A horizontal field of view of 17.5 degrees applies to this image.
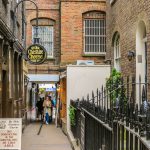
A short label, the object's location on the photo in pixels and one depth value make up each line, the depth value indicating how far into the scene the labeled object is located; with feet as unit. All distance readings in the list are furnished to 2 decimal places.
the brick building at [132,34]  44.59
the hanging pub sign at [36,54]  67.56
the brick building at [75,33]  88.89
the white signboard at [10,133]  33.55
